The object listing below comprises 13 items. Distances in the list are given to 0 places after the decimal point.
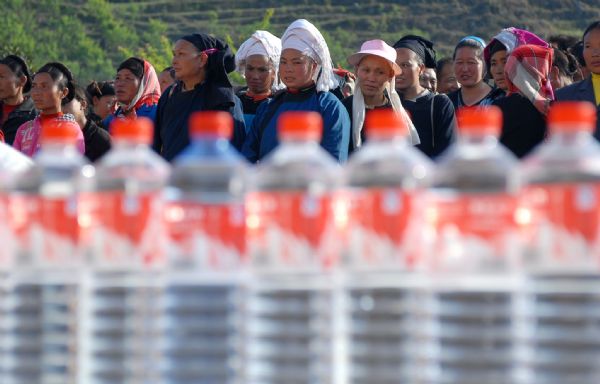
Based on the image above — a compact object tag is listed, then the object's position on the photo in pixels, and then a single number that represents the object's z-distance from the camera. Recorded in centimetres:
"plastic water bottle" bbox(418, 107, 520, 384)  381
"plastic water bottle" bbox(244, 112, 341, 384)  396
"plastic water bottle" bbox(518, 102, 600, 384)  374
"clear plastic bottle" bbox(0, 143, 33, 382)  432
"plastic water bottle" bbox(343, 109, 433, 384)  392
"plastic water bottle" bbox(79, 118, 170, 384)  409
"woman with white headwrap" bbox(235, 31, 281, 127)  1410
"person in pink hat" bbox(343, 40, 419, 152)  1143
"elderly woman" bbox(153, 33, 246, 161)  1194
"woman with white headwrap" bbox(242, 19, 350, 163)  1072
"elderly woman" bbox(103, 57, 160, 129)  1479
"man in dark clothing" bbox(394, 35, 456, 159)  1158
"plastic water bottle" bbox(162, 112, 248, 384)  402
